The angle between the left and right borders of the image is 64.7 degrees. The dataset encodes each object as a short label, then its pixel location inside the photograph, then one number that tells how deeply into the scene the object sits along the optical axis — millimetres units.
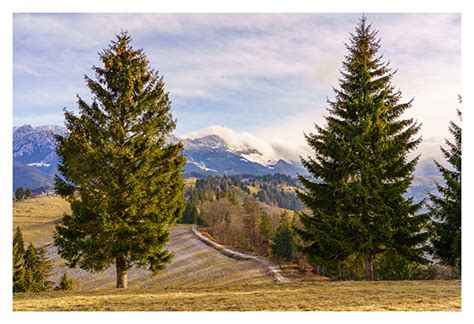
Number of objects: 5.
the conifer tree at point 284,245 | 49812
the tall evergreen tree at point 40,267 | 45625
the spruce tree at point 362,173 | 14500
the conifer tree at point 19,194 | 130225
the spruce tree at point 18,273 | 33562
